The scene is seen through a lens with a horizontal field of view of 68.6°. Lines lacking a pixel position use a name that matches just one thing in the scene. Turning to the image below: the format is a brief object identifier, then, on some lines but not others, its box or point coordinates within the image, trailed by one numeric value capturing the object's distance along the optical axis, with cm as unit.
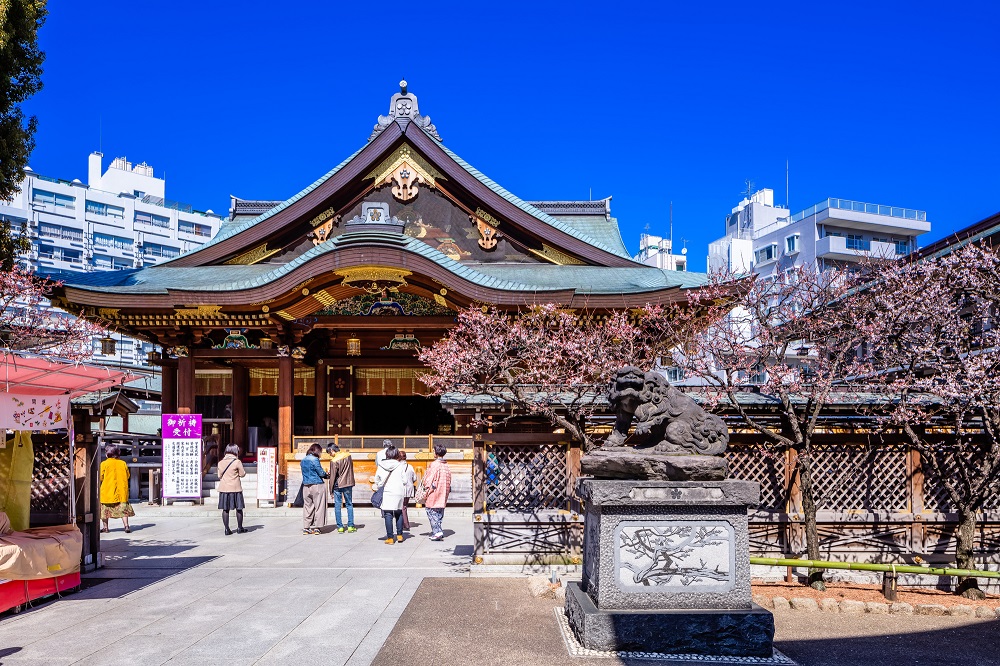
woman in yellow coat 1341
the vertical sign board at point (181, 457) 1658
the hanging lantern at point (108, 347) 2017
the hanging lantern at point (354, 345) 2133
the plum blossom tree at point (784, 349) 934
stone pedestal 599
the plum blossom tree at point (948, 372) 942
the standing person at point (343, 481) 1377
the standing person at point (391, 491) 1201
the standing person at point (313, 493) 1304
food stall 770
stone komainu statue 645
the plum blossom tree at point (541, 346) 1539
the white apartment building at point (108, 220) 5284
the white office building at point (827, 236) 4575
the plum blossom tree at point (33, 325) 1342
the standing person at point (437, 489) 1233
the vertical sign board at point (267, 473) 1683
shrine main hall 1736
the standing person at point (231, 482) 1289
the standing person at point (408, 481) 1212
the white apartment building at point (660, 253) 6259
